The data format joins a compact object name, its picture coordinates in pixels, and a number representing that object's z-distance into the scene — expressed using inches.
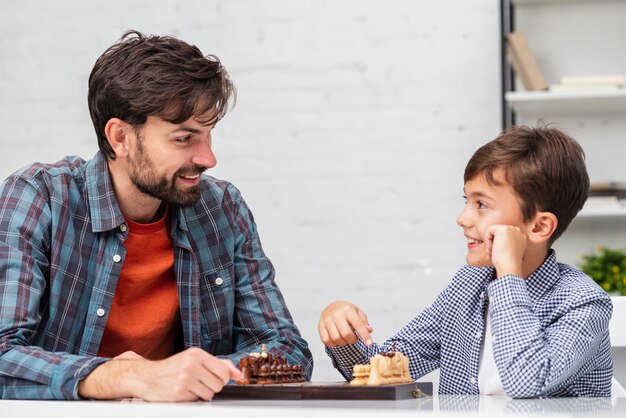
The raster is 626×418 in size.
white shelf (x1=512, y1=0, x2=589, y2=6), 128.3
